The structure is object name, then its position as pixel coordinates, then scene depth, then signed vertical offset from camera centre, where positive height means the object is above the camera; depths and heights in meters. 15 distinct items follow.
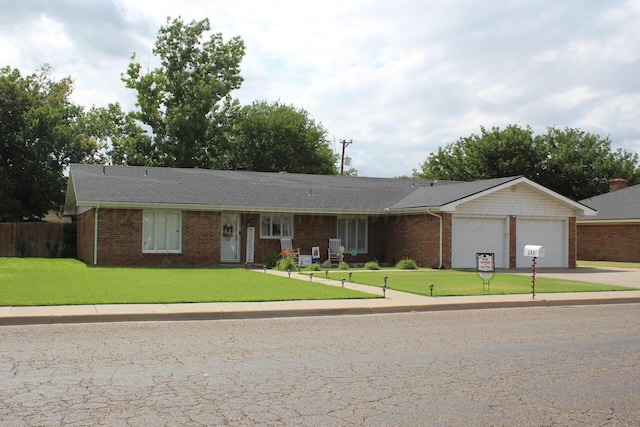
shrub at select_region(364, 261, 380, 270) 25.00 -1.04
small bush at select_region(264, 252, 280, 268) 25.14 -0.86
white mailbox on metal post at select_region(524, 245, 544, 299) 16.22 -0.25
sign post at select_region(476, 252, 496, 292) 17.20 -0.69
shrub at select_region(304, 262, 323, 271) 24.09 -1.08
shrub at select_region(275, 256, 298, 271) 23.31 -0.96
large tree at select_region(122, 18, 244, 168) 45.91 +10.29
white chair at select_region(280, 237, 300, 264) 25.88 -0.36
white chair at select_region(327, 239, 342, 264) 27.16 -0.51
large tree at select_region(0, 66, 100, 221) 38.75 +5.11
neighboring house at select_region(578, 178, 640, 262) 32.31 +0.53
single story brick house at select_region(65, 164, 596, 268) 24.27 +0.77
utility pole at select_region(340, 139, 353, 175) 61.66 +9.08
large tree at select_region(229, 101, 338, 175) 51.53 +7.72
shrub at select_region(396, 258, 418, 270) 25.16 -0.99
